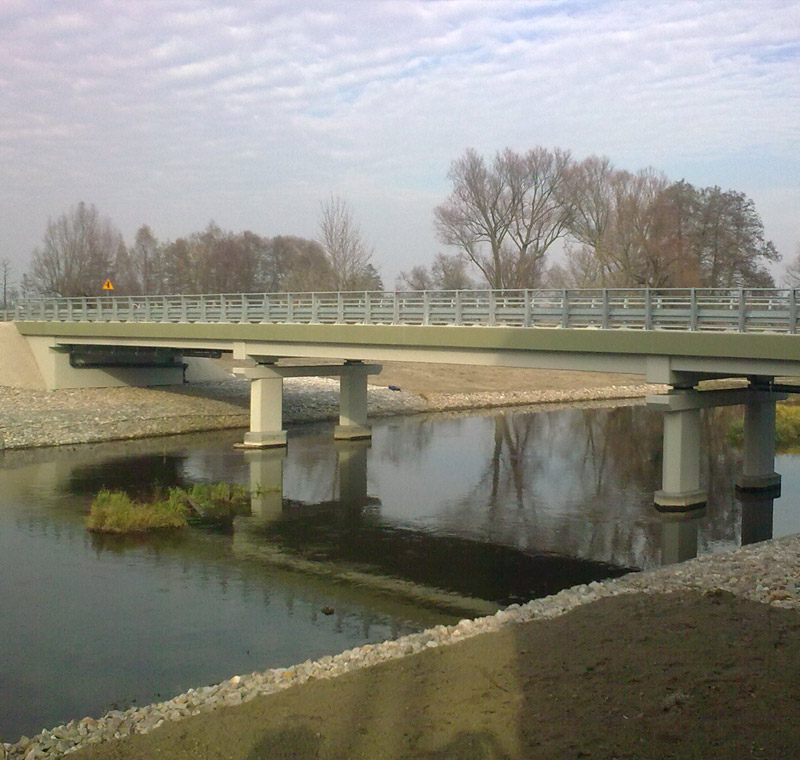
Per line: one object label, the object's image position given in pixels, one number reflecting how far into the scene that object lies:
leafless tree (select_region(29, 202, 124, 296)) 74.38
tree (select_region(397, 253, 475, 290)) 73.12
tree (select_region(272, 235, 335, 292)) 91.78
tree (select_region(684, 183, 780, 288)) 51.72
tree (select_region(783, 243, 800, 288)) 62.73
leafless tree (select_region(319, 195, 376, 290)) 60.81
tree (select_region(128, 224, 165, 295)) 90.44
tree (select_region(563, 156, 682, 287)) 51.16
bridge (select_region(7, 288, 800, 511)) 19.81
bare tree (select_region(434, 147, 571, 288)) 56.56
